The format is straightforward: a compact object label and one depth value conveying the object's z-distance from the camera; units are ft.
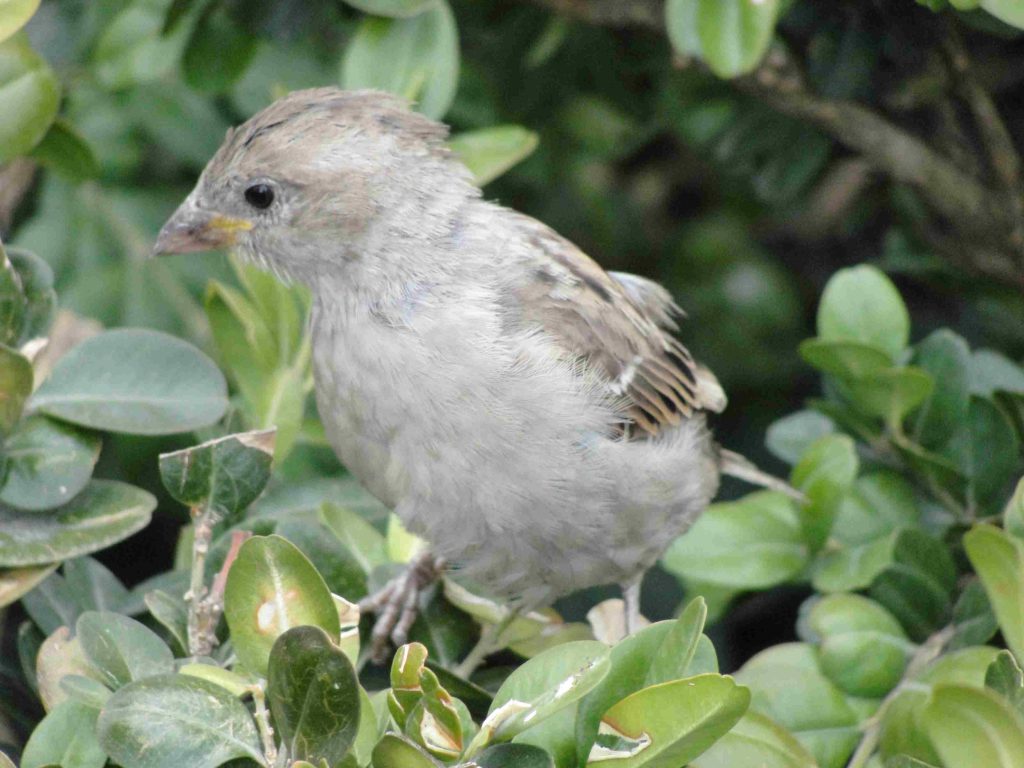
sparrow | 7.45
